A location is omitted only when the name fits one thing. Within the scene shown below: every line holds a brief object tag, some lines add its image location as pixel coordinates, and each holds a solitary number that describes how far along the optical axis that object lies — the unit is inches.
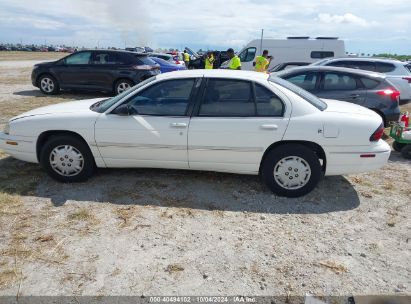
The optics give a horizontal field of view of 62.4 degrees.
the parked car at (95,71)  453.7
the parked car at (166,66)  562.3
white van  666.8
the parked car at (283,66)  518.3
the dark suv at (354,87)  267.6
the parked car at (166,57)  727.1
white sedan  157.9
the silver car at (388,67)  390.0
